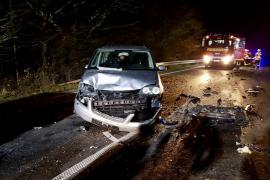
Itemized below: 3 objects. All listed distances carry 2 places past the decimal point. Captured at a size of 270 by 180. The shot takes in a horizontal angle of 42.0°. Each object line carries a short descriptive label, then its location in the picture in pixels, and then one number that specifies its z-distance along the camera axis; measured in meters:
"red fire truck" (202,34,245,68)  24.80
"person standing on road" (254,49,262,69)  29.02
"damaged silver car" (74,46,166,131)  7.31
